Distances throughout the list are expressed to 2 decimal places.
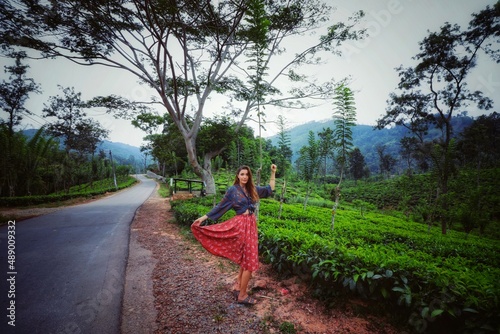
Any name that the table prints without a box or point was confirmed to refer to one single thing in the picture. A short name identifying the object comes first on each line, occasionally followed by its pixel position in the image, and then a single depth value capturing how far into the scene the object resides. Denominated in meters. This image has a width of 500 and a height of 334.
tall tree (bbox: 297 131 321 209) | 9.28
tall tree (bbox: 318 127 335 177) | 9.27
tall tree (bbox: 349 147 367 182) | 57.69
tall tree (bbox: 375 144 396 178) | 60.91
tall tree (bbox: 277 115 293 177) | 7.59
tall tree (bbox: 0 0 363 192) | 7.06
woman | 3.12
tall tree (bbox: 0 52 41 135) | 18.17
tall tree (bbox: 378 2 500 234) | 9.91
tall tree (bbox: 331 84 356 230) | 5.24
